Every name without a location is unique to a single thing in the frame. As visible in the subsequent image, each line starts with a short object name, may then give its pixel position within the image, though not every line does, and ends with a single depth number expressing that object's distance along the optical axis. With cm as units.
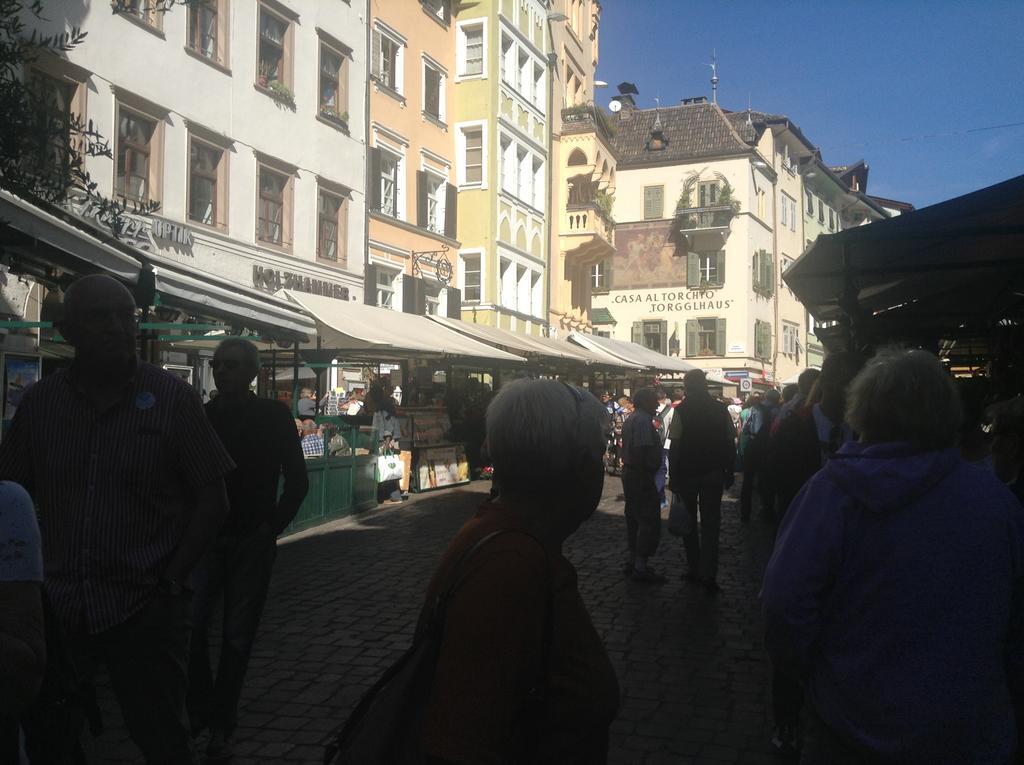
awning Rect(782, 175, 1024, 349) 488
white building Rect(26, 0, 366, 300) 1510
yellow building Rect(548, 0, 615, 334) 3362
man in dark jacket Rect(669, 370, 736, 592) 796
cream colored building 4447
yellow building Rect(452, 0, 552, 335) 2734
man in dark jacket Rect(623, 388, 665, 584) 839
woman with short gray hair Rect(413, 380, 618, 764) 168
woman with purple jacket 217
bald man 277
